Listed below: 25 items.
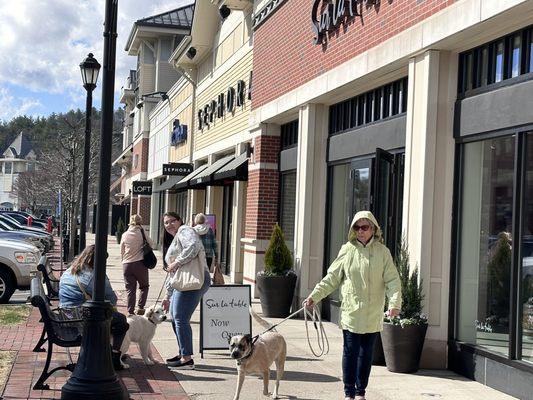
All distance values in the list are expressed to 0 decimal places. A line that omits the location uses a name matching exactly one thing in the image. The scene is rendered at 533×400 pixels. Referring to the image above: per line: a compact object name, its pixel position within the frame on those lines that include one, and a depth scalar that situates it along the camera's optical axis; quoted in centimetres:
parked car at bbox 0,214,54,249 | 2682
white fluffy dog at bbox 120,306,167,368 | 842
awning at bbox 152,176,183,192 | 2939
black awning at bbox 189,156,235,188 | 2038
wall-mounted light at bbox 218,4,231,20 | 2274
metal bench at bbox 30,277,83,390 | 723
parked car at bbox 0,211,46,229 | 4121
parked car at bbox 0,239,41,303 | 1422
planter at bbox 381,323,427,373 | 834
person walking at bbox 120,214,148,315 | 1225
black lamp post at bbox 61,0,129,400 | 635
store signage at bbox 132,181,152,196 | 4147
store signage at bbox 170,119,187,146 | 3050
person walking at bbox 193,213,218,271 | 1570
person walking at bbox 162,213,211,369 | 850
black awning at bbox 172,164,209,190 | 2475
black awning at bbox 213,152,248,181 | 1750
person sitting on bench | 820
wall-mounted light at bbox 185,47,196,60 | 2681
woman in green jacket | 668
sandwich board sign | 923
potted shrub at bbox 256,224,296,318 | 1311
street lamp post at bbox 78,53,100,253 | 1761
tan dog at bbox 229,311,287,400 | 671
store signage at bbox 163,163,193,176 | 2810
